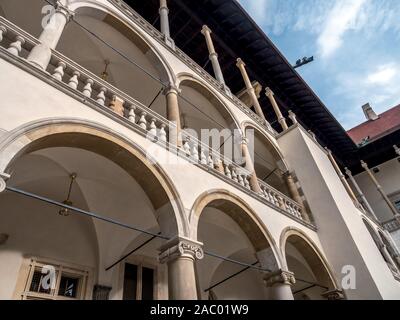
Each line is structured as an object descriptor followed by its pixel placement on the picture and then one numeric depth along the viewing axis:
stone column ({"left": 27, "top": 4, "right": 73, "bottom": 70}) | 4.32
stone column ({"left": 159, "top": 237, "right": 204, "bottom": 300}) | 4.05
